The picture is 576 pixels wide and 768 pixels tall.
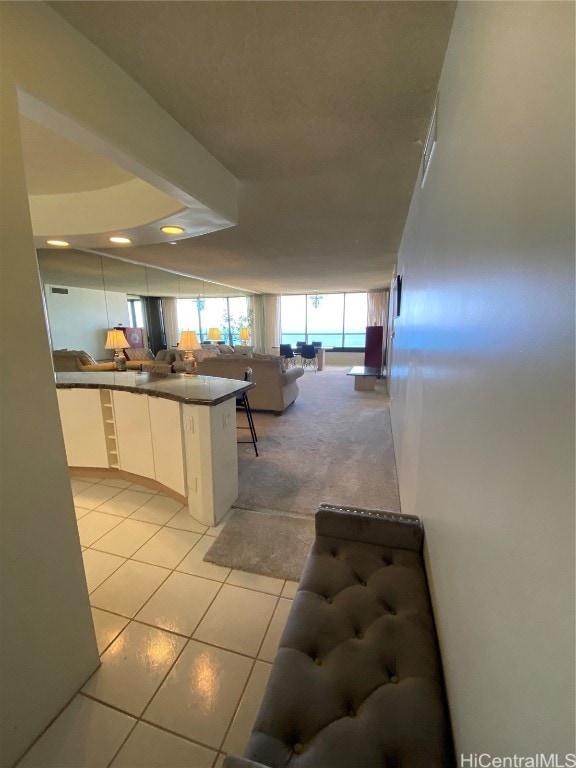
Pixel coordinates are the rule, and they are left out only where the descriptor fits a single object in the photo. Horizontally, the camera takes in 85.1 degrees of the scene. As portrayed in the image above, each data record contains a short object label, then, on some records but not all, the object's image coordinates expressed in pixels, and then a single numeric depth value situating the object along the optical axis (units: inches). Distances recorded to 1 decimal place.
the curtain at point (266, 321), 409.4
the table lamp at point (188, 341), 150.6
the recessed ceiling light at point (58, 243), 99.4
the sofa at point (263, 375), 186.9
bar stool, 132.9
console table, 250.9
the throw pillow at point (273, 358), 188.4
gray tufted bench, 29.2
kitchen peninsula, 86.0
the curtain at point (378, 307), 370.0
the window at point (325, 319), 407.5
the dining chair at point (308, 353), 376.2
